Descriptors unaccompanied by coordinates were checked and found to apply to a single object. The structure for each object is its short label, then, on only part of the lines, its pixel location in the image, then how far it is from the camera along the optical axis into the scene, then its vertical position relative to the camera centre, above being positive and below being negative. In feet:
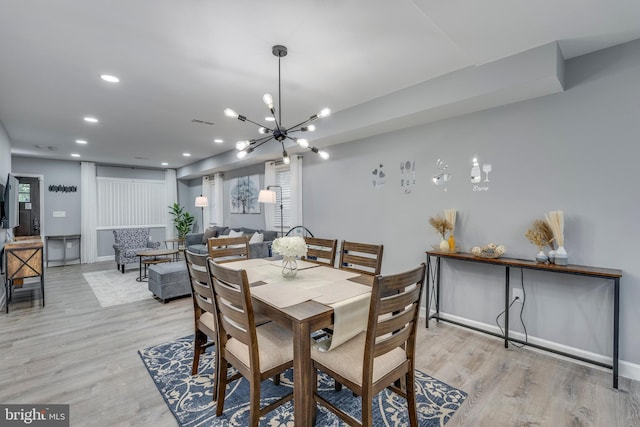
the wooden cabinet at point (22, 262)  12.67 -2.30
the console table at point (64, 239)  23.16 -2.36
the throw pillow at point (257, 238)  18.68 -1.88
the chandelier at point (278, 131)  7.43 +2.19
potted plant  28.35 -1.04
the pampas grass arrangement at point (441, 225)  10.61 -0.64
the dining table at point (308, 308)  5.02 -1.86
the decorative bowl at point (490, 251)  9.24 -1.41
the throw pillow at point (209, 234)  23.67 -2.02
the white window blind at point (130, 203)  26.03 +0.65
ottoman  13.58 -3.44
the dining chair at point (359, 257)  8.44 -1.52
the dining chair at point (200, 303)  6.30 -2.19
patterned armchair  20.13 -2.59
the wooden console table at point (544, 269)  7.22 -1.82
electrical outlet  9.48 -2.85
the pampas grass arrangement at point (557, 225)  8.21 -0.52
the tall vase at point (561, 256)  8.13 -1.38
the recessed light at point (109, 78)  9.36 +4.31
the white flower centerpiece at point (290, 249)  7.35 -1.03
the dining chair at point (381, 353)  4.62 -2.71
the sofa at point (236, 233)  17.21 -2.12
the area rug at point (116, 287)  14.30 -4.37
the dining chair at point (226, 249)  10.30 -1.42
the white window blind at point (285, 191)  18.62 +1.15
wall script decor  23.86 +1.83
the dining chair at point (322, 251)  9.75 -1.46
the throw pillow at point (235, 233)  21.16 -1.76
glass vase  7.60 -1.62
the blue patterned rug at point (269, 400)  6.18 -4.46
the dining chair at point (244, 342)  5.13 -2.77
